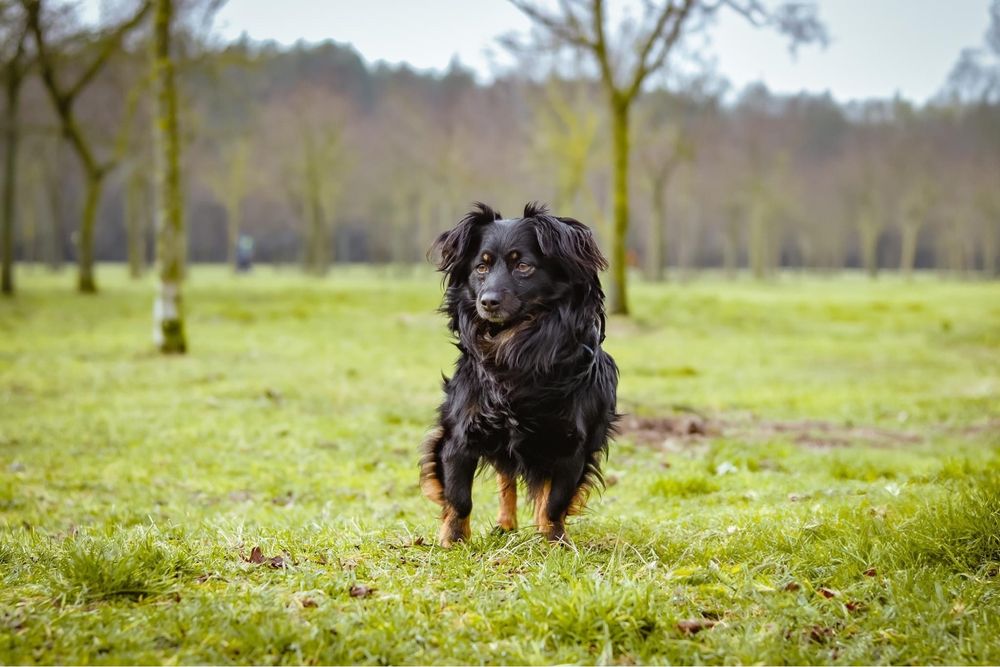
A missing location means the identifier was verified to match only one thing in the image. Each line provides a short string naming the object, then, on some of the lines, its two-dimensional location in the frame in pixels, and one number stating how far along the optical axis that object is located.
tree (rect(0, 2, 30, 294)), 24.03
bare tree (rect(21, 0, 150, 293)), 23.05
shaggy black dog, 4.39
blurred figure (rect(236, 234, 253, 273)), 54.34
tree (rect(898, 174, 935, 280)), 47.91
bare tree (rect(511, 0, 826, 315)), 19.45
